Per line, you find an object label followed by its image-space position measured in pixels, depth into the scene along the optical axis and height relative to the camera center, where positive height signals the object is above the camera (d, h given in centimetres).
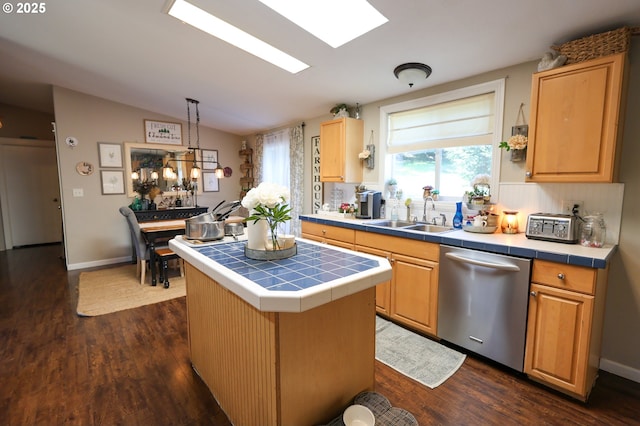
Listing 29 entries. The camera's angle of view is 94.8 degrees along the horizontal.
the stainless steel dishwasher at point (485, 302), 188 -79
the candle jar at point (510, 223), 232 -27
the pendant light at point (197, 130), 434 +104
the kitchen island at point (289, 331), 116 -65
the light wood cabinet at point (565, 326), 165 -80
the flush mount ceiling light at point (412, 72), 242 +98
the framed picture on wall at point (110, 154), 468 +53
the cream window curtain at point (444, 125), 258 +61
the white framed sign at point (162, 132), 507 +98
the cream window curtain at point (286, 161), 459 +46
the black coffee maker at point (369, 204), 325 -18
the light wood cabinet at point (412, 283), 233 -79
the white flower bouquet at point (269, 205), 149 -9
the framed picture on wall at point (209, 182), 577 +11
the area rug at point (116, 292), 313 -125
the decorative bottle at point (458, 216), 263 -25
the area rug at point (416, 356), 200 -125
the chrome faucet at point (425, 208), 294 -20
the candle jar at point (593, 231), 188 -27
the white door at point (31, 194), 562 -14
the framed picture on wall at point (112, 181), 473 +10
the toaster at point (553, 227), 190 -26
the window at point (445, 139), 254 +48
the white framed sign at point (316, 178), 428 +15
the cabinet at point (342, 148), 341 +48
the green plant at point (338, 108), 351 +96
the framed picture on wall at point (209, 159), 575 +57
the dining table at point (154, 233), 366 -58
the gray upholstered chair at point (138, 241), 365 -69
